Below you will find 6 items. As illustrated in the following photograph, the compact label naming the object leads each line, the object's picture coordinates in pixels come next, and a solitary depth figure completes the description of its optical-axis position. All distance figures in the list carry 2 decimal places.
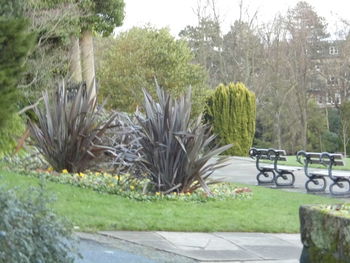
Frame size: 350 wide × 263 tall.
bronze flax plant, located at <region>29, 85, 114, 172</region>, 13.46
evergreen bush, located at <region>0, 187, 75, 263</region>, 4.18
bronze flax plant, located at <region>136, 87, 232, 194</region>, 11.86
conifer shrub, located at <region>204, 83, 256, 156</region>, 32.78
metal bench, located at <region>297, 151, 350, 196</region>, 14.56
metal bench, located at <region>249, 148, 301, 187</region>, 16.50
